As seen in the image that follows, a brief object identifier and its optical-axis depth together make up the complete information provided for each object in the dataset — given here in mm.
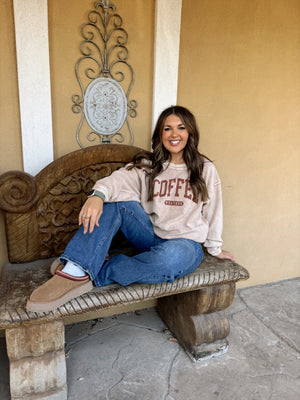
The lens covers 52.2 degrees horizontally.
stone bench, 1515
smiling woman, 1591
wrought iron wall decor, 2049
